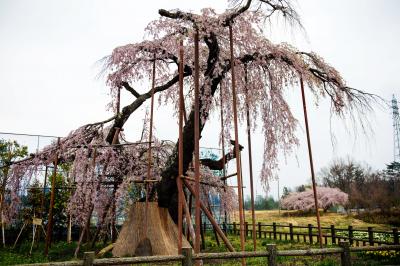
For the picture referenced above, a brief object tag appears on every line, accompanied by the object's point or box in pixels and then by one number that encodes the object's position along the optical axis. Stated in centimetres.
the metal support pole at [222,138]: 959
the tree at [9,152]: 1580
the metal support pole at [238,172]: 622
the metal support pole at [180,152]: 657
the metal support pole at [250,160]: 739
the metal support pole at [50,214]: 1031
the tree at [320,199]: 3806
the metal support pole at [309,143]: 827
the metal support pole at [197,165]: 601
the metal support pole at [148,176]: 905
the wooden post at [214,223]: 675
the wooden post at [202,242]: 1218
